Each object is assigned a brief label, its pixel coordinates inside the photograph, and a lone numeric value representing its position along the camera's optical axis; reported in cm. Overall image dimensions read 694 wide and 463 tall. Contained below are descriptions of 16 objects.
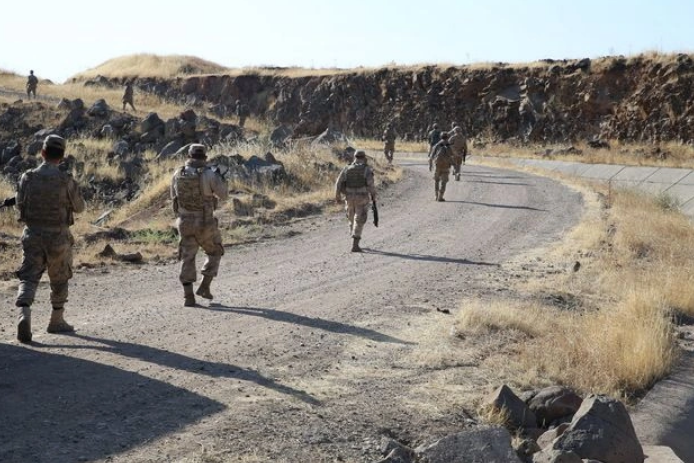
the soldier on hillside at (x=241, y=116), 4203
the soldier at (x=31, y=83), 4153
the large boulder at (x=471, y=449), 559
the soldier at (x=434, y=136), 3008
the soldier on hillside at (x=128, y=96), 3933
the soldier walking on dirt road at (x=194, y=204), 982
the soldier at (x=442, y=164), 2197
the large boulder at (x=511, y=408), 688
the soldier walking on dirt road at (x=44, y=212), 820
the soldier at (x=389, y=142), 3322
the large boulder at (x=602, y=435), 631
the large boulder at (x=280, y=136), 3023
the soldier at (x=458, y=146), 2700
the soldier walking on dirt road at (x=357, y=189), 1493
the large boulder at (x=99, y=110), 3497
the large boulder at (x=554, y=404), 711
